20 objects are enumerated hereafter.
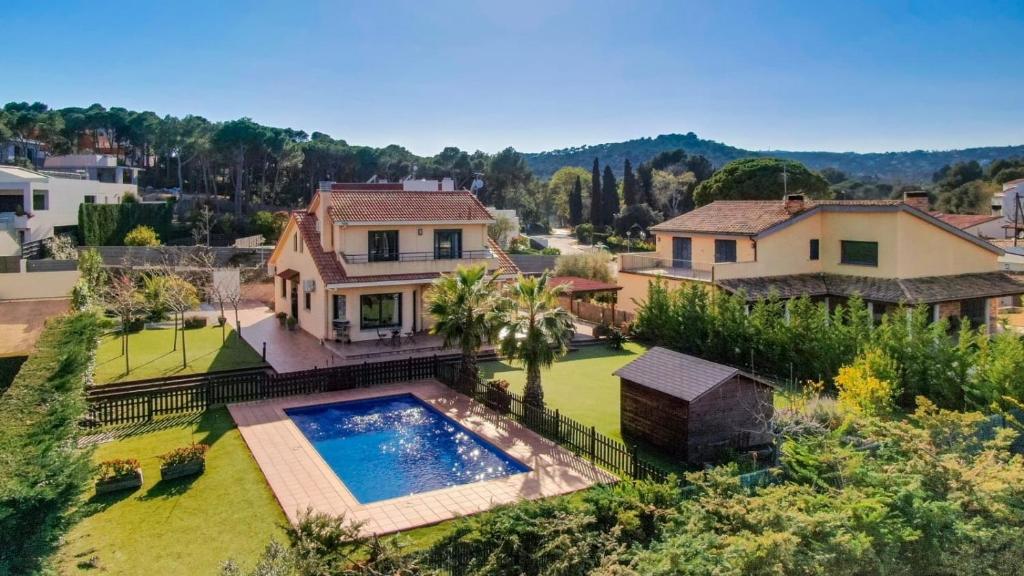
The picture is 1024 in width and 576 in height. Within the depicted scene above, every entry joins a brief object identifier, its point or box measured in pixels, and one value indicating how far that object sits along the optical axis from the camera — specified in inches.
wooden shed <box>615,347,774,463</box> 640.4
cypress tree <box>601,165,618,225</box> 3405.5
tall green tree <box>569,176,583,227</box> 3708.2
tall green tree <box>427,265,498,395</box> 857.5
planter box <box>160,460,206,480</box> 580.7
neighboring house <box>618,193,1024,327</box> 1154.7
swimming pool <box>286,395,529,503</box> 616.1
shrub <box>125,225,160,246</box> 1942.7
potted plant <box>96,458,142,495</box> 555.8
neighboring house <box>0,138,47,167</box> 3019.2
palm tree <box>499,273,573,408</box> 751.7
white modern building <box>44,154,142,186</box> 2805.1
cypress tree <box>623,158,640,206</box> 3479.3
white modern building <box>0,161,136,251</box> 1820.9
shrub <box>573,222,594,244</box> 3152.1
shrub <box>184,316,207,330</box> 1255.7
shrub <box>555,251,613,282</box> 1604.3
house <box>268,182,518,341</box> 1108.5
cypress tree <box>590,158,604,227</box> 3395.7
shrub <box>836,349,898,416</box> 681.6
